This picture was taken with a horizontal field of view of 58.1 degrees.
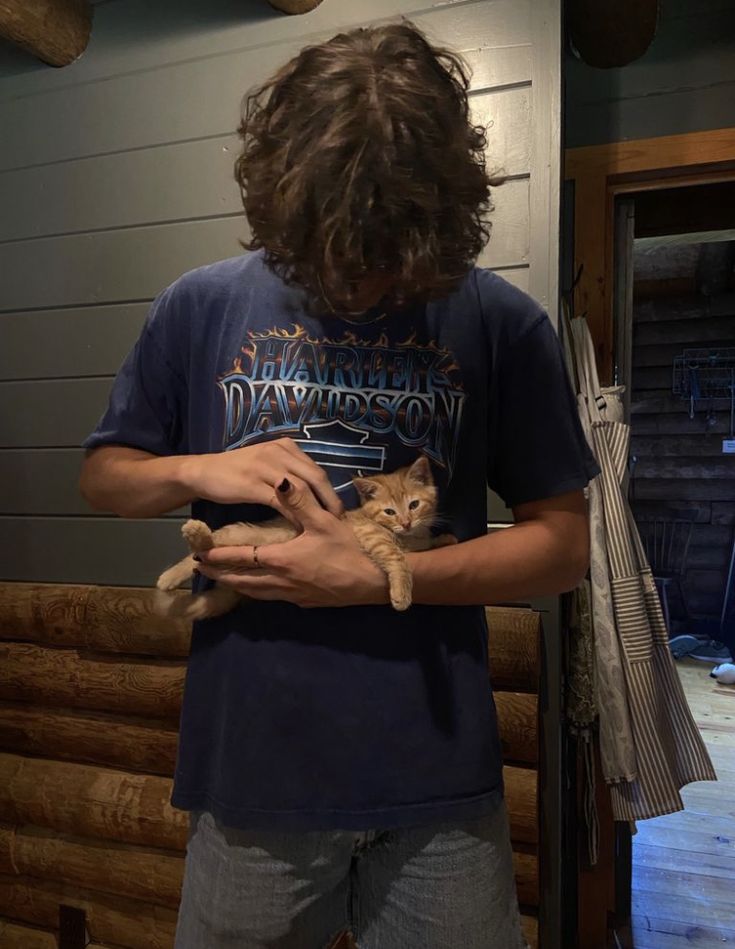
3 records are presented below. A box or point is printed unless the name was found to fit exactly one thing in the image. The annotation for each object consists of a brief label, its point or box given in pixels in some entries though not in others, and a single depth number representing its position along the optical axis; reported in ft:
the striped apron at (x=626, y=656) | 4.71
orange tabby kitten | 2.25
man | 2.19
